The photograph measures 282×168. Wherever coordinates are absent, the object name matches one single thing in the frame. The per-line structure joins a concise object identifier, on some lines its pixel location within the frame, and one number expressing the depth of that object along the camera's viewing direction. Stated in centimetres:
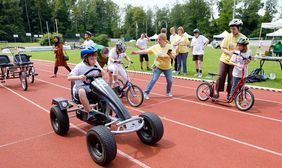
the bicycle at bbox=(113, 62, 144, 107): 635
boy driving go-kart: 422
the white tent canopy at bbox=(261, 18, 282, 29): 1299
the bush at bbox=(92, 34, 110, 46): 5044
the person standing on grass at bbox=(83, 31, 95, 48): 1025
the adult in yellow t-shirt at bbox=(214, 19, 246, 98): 607
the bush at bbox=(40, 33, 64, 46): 4843
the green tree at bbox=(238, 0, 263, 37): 7100
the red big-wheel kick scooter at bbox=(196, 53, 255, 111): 585
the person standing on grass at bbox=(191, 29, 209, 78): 1039
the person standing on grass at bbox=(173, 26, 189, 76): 1071
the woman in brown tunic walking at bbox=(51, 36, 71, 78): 1109
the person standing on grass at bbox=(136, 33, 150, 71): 1238
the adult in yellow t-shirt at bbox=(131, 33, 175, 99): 676
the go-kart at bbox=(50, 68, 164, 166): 331
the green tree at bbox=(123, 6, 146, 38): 9269
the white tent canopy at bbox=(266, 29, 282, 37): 2806
